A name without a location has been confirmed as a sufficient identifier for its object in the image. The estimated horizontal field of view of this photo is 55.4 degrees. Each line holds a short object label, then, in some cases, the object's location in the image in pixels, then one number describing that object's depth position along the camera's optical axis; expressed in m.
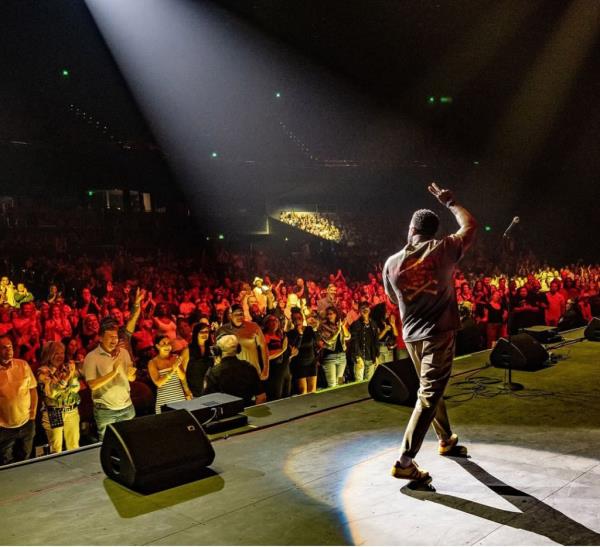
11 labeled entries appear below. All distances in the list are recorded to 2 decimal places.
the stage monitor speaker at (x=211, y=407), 3.68
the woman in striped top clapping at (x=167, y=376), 4.76
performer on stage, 2.73
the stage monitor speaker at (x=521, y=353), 5.25
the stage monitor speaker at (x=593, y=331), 6.77
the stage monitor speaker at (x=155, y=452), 2.77
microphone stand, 4.59
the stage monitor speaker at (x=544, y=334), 6.50
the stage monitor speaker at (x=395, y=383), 4.21
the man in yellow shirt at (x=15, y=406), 3.98
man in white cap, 4.76
